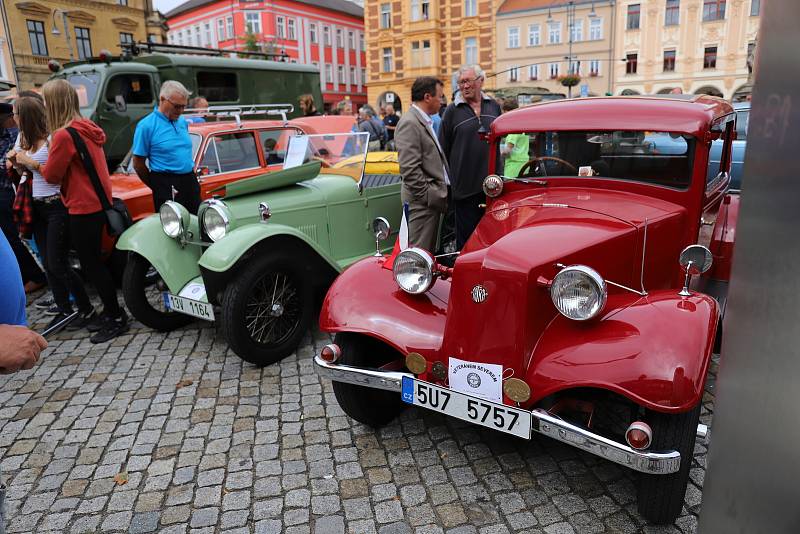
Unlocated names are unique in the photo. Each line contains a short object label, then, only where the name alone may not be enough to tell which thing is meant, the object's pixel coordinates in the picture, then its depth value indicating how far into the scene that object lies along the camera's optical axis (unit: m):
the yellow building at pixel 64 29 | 30.84
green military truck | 9.98
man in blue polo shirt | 5.05
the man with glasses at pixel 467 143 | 4.77
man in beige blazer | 4.50
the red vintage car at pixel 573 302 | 2.26
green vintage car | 3.94
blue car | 3.63
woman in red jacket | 4.20
